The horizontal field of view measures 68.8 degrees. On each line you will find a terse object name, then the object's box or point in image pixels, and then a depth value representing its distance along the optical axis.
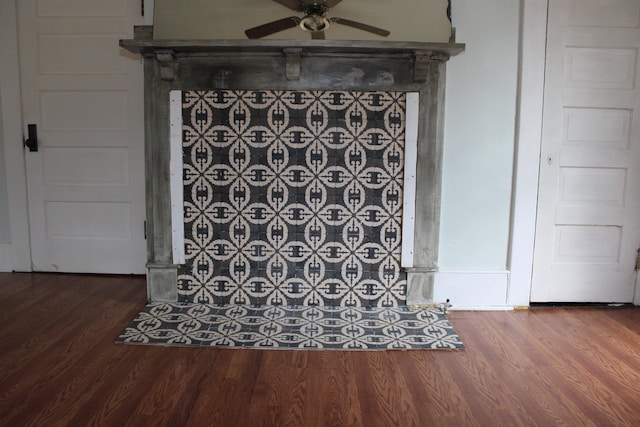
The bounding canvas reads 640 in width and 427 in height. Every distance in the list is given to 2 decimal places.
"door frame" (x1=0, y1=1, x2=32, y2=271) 3.49
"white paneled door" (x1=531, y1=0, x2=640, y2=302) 3.02
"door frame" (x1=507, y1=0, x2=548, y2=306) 2.97
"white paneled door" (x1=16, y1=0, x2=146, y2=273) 3.49
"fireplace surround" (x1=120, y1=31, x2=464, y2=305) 2.88
